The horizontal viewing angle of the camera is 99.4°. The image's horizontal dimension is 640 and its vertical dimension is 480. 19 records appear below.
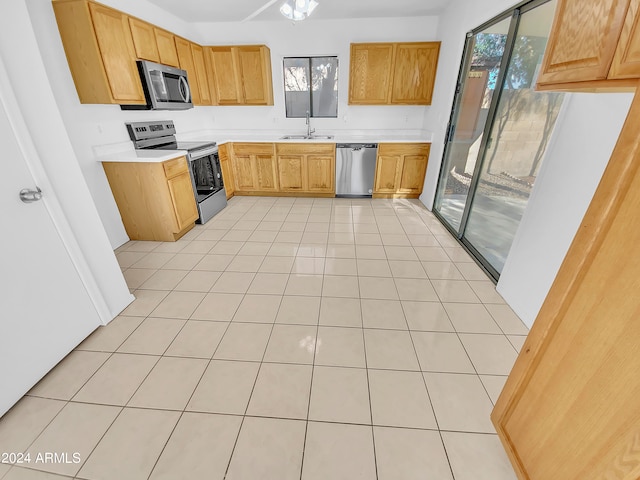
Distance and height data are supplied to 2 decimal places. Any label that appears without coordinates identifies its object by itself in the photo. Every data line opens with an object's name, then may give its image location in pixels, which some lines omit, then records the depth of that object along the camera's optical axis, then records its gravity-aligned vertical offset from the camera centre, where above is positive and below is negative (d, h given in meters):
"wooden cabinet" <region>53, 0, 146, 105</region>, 2.26 +0.48
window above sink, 4.28 +0.33
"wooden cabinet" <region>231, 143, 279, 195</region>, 4.24 -0.86
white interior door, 1.34 -0.83
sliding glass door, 1.99 -0.15
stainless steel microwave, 2.82 +0.22
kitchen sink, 4.37 -0.42
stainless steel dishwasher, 4.11 -0.84
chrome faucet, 4.51 -0.24
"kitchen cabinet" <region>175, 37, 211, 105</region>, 3.53 +0.51
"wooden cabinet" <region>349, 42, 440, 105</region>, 3.84 +0.47
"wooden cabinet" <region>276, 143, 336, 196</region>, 4.18 -0.84
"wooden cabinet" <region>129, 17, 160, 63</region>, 2.70 +0.65
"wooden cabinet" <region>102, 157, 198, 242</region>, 2.78 -0.85
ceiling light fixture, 2.28 +0.77
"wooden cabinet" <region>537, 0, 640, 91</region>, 0.73 +0.17
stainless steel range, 3.20 -0.57
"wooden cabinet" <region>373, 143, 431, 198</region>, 4.04 -0.84
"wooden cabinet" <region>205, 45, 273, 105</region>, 3.99 +0.47
